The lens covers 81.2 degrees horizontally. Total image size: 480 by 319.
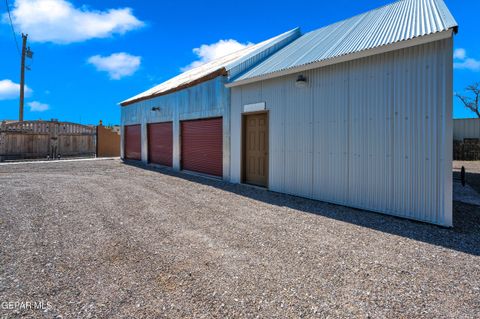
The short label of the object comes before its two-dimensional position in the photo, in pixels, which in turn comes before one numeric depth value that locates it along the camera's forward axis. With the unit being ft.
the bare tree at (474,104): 91.25
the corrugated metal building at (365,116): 16.17
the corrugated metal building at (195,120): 32.96
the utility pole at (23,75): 73.46
